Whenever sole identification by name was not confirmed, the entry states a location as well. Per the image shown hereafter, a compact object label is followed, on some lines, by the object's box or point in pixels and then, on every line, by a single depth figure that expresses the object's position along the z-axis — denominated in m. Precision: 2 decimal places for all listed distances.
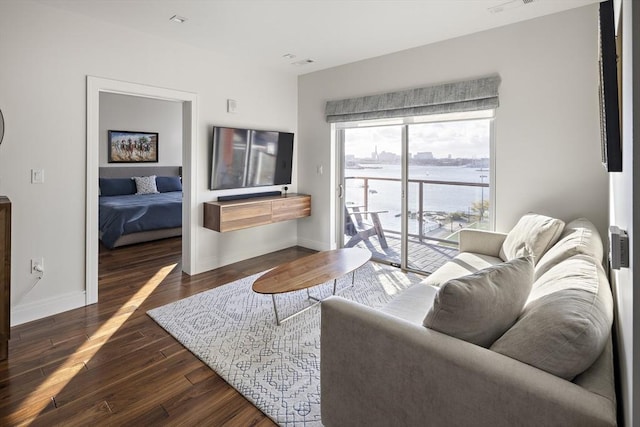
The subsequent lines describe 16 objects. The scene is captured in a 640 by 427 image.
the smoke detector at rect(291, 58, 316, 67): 4.44
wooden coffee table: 2.72
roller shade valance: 3.47
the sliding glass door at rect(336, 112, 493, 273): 3.74
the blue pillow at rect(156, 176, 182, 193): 7.37
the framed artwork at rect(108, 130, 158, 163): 7.07
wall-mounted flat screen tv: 4.27
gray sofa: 1.05
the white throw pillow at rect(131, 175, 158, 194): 6.96
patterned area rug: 2.00
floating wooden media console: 4.08
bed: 5.21
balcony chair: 4.70
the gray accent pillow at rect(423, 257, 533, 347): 1.30
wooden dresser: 2.26
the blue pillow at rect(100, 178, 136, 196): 6.54
